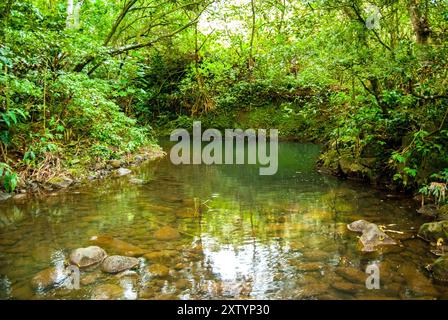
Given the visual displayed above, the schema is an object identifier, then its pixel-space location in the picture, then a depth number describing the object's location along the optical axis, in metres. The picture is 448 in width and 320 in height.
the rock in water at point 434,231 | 4.28
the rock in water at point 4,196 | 6.10
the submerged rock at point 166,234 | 4.56
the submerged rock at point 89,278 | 3.37
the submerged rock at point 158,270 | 3.56
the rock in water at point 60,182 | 6.99
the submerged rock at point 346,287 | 3.27
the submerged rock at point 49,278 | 3.30
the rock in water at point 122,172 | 8.73
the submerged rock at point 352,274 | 3.46
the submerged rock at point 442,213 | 5.00
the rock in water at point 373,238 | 4.23
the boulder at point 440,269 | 3.45
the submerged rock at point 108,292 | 3.14
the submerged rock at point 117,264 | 3.61
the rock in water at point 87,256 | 3.74
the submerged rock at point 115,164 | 9.23
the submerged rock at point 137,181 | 7.92
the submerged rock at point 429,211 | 5.37
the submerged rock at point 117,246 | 4.11
